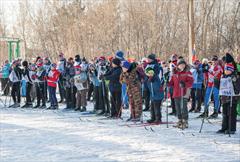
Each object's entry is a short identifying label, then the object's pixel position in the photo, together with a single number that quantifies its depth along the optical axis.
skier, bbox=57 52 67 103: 18.08
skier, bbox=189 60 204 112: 16.73
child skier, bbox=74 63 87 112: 16.56
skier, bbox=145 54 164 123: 13.03
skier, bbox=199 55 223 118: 13.56
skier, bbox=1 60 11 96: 26.98
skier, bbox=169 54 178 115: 15.89
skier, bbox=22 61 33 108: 18.65
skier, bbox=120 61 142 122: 13.77
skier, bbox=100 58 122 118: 14.30
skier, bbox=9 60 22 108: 18.61
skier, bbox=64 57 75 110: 17.70
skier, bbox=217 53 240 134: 11.20
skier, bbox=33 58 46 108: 18.42
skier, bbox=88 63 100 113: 16.22
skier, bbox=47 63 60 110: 17.80
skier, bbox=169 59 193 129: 12.09
